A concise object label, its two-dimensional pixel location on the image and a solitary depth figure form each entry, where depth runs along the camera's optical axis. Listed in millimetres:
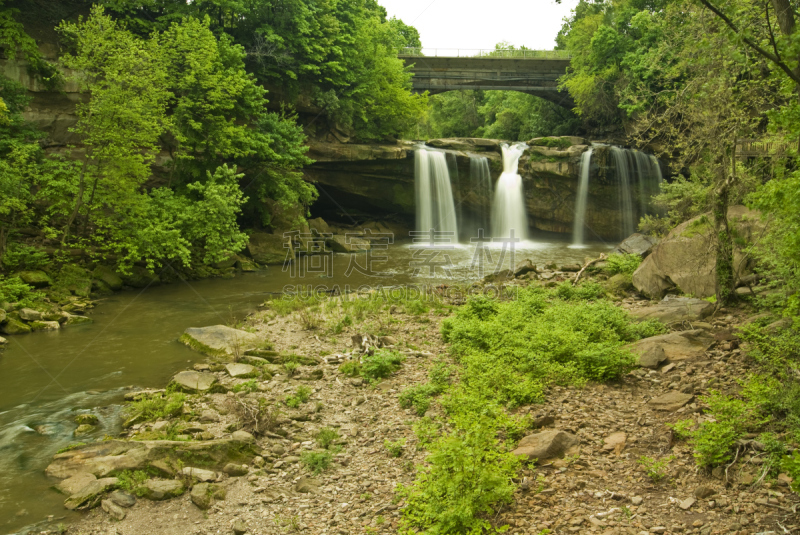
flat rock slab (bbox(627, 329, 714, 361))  8180
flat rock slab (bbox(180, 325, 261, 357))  11008
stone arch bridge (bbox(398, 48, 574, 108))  33375
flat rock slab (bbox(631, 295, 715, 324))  9992
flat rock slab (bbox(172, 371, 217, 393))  9008
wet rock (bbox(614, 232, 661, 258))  20781
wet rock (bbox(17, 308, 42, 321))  12727
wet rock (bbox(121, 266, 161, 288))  17219
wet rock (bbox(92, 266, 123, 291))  16453
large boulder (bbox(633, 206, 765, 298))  11023
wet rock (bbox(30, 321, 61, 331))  12533
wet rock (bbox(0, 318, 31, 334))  12125
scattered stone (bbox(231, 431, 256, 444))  6910
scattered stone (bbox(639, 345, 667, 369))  8031
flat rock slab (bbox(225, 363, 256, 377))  9516
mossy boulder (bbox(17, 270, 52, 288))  14376
